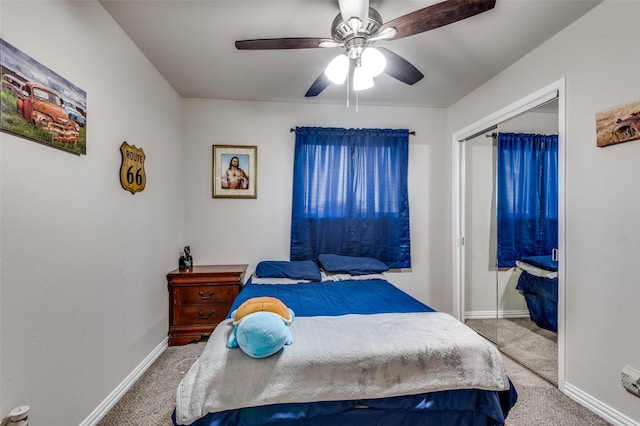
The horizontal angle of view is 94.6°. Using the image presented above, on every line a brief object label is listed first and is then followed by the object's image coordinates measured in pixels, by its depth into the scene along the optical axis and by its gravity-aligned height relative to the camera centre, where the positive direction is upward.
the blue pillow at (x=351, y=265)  3.06 -0.53
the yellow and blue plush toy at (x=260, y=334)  1.38 -0.58
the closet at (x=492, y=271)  2.40 -0.60
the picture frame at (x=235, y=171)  3.37 +0.49
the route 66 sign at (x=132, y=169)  2.12 +0.33
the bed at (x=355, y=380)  1.34 -0.79
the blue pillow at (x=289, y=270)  2.91 -0.57
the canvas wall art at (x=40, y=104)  1.22 +0.51
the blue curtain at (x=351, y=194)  3.41 +0.23
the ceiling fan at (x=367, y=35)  1.47 +1.01
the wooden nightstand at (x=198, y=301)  2.87 -0.86
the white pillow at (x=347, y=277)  2.98 -0.64
